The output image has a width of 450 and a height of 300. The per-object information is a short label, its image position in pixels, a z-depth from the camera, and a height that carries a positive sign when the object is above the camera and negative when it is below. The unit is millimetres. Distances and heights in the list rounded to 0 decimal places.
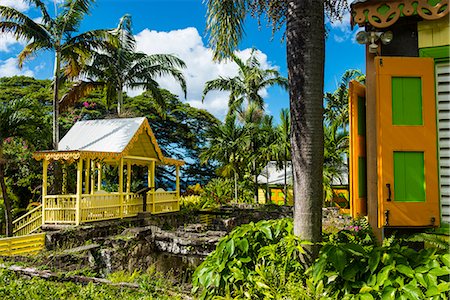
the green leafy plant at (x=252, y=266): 4113 -1085
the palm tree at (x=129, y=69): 18297 +4829
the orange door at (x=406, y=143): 4355 +246
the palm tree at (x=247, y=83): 25641 +5333
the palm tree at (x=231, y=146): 21578 +1063
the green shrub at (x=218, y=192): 22000 -1554
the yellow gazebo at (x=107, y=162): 12375 +116
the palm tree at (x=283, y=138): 20500 +1416
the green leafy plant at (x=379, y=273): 3385 -983
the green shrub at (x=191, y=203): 19750 -1926
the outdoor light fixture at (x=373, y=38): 4570 +1478
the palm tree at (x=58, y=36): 13570 +4610
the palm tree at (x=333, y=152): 20000 +691
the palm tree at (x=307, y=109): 4293 +618
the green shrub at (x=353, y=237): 4604 -858
